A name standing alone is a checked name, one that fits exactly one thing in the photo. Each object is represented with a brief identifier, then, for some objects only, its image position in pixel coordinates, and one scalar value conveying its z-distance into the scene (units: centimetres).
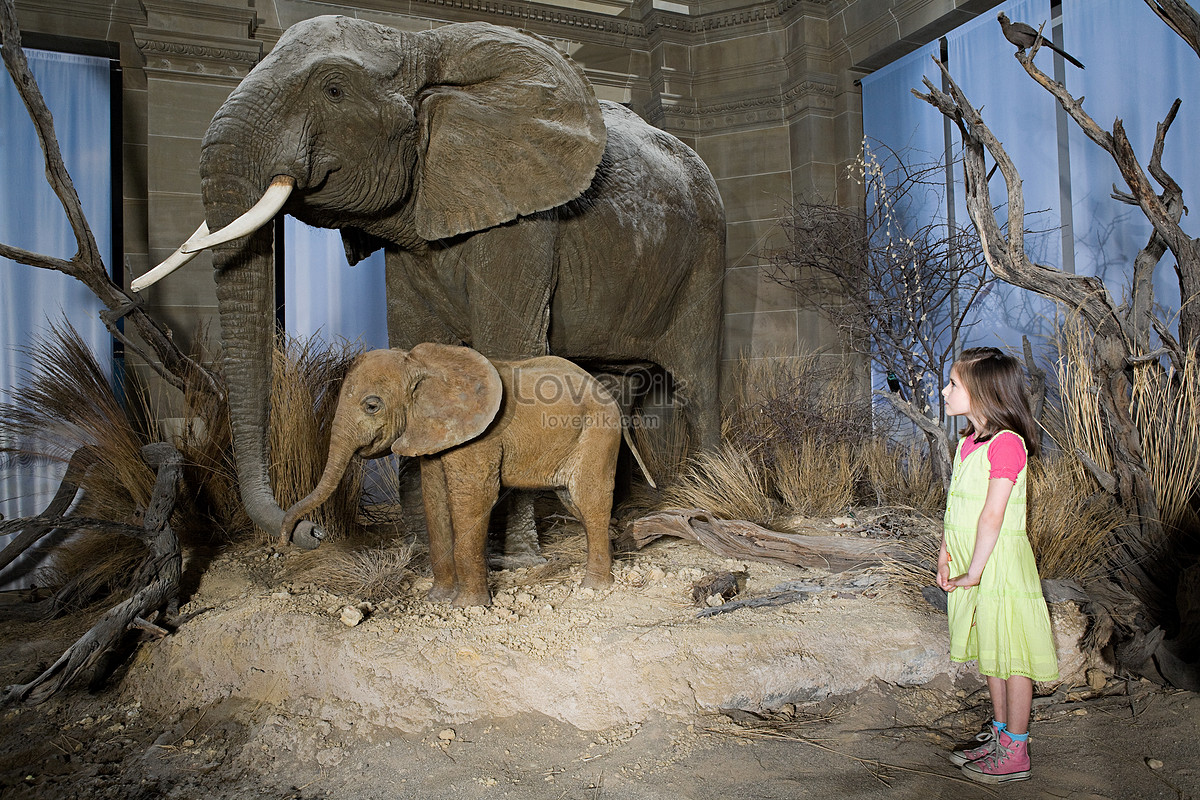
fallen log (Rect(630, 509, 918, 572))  345
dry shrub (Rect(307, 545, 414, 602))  297
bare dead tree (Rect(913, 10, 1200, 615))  317
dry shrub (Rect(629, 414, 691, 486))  485
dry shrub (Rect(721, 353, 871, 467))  486
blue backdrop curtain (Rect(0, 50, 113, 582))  561
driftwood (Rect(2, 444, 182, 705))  274
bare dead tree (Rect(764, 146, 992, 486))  545
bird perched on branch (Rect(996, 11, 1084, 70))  352
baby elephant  255
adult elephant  268
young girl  217
